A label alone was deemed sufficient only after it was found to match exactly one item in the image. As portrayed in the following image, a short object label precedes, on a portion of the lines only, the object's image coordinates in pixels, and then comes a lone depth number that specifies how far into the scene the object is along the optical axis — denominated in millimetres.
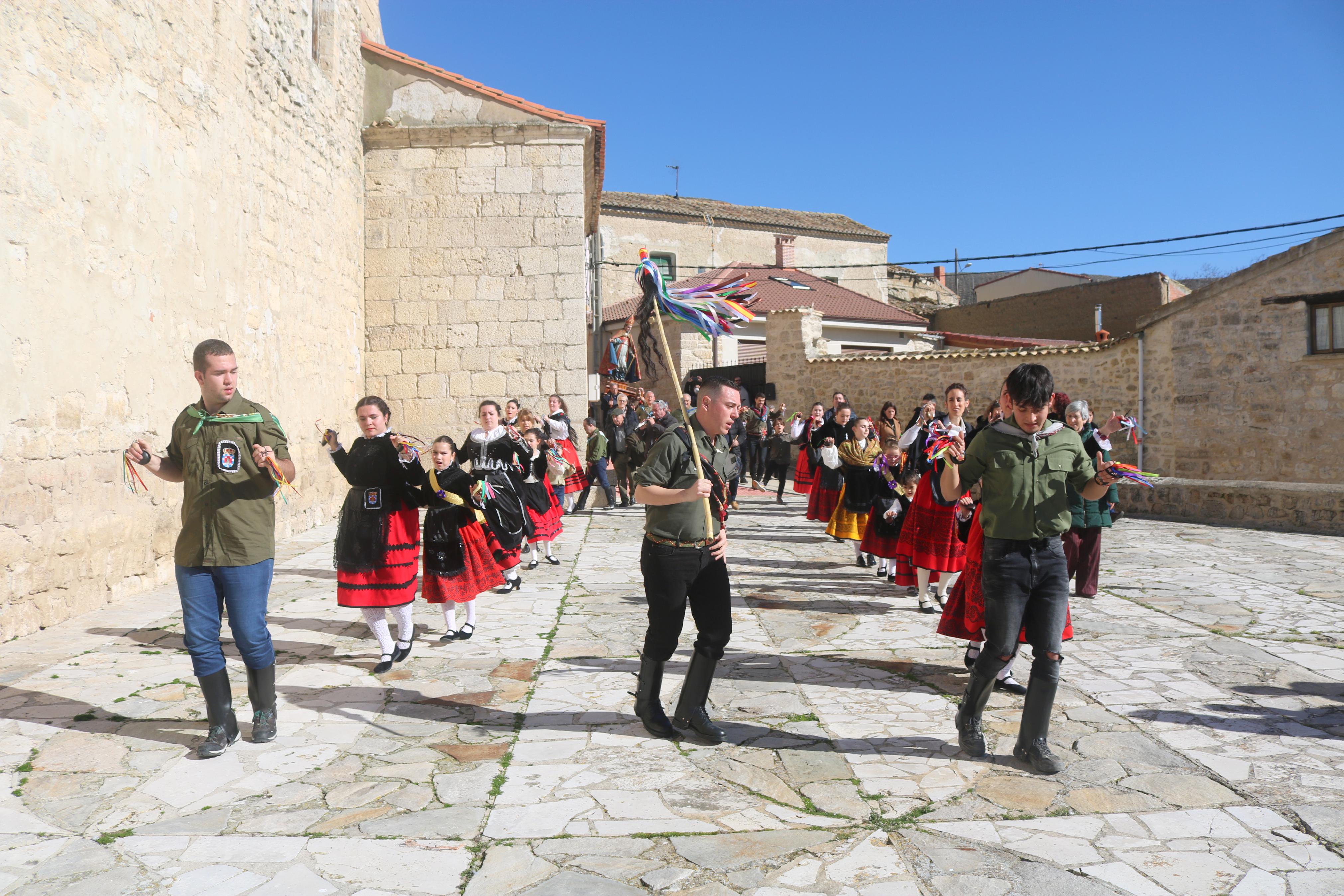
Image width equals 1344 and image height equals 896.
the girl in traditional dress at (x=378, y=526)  5223
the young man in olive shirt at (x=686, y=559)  3963
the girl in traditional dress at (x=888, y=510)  7340
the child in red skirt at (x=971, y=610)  4500
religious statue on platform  10039
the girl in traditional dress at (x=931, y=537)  6418
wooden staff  3975
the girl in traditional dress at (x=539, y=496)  7801
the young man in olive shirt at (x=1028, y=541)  3719
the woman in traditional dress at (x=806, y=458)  11914
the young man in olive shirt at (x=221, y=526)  3893
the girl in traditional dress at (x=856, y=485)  8141
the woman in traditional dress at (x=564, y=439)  9969
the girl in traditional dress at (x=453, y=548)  5727
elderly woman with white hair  6863
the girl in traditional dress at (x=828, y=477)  9984
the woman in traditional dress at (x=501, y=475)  6730
